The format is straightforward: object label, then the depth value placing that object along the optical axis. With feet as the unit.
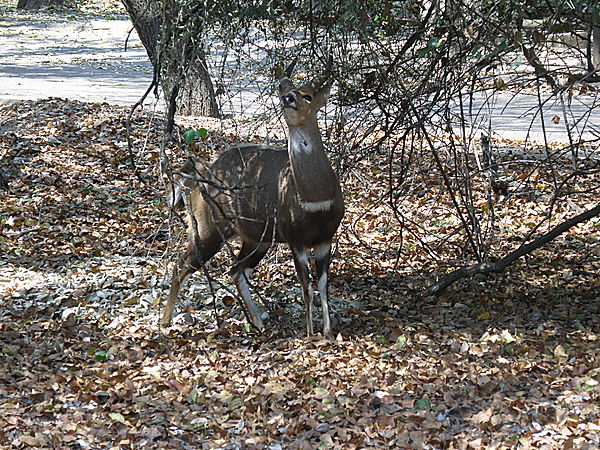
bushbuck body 39.14
